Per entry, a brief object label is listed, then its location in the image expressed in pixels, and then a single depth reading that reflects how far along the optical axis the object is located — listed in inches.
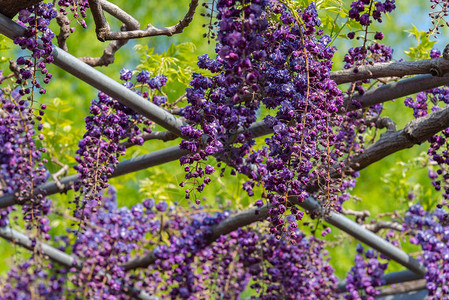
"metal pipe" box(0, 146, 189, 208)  191.4
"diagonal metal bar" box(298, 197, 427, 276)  219.1
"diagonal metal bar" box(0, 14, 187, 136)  138.1
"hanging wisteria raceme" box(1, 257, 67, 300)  326.0
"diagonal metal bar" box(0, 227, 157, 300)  271.3
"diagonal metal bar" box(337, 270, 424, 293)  271.6
